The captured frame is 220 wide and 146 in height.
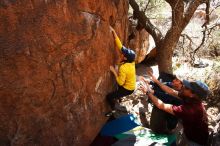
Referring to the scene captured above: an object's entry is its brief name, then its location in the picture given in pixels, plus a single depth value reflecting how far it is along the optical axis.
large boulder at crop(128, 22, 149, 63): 10.34
